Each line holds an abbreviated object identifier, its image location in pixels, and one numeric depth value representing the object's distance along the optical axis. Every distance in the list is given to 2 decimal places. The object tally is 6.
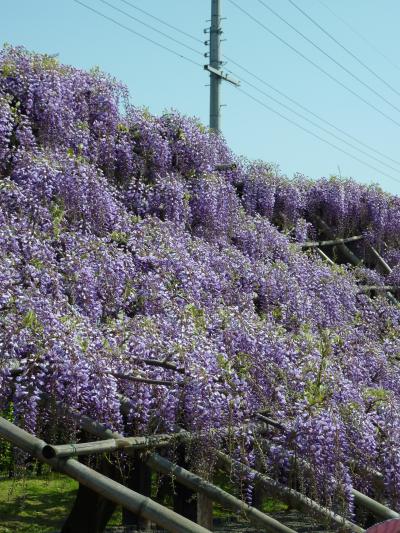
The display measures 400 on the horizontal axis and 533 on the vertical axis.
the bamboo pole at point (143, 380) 5.66
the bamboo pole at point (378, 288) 11.30
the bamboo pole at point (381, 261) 12.54
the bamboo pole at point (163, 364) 5.87
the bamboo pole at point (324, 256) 11.40
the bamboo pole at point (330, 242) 11.24
